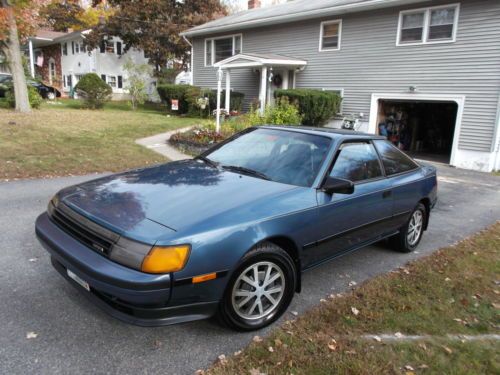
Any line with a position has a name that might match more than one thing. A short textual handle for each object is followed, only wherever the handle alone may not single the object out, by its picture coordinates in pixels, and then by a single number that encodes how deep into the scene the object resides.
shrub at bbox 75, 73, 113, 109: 20.02
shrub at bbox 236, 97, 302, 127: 12.12
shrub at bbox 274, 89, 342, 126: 14.68
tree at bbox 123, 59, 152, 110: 24.08
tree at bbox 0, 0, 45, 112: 14.81
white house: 32.59
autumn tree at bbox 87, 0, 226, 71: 28.91
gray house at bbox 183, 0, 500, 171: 12.09
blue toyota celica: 2.51
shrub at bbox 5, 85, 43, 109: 17.22
